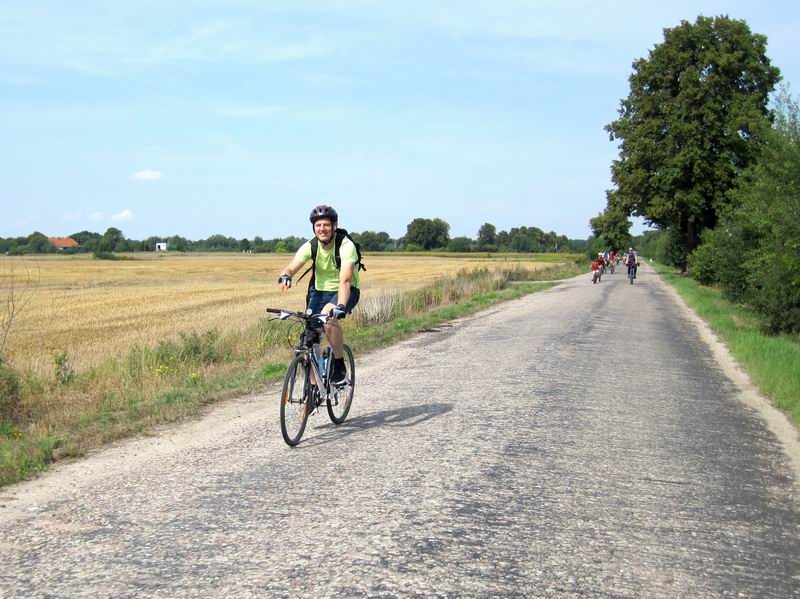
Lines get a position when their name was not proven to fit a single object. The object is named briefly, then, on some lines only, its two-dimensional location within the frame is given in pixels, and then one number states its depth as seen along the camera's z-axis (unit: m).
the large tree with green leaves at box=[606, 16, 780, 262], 40.19
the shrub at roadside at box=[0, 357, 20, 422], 8.48
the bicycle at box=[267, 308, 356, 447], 6.82
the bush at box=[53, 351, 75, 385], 10.21
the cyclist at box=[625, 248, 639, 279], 41.81
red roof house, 145.75
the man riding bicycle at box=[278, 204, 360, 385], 7.00
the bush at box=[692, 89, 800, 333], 15.99
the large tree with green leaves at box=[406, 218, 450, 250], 178.88
